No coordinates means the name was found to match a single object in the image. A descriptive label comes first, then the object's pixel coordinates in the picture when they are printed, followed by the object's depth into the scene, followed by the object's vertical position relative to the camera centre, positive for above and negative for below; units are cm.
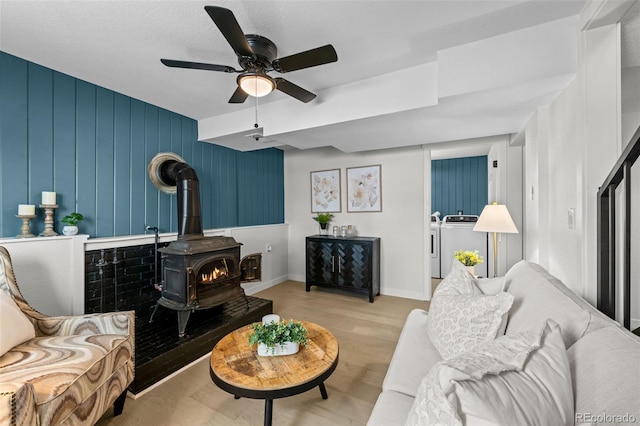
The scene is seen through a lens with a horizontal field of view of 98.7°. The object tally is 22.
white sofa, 67 -44
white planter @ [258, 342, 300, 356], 151 -76
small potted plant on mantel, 226 -8
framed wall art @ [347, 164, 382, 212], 414 +38
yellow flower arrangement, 277 -47
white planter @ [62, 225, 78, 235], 225 -14
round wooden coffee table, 127 -79
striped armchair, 111 -74
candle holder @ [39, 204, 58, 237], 216 -5
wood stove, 241 -43
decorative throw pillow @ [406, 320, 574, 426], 57 -41
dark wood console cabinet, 381 -73
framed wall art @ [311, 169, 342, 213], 448 +36
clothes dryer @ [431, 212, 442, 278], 473 -64
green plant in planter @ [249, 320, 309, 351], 151 -68
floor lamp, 264 -8
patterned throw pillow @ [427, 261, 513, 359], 121 -51
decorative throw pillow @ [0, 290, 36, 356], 141 -61
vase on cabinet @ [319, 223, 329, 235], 441 -25
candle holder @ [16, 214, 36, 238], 206 -10
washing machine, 439 -45
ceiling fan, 153 +93
